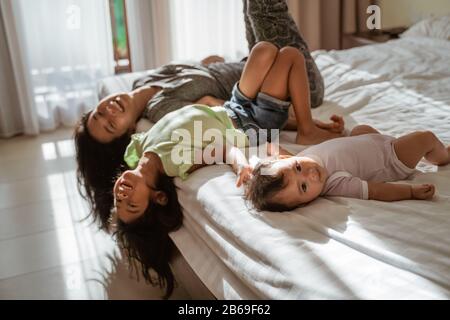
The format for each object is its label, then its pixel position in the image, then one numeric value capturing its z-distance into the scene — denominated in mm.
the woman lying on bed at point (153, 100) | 1997
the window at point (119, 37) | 3570
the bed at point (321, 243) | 958
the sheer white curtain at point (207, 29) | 3525
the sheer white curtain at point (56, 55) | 3148
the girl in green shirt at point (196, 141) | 1560
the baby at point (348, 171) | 1260
